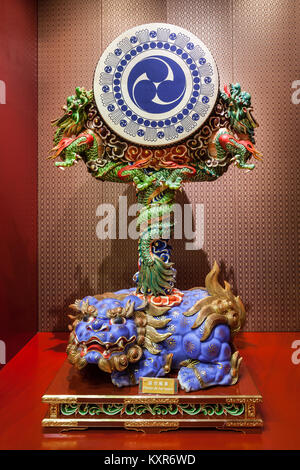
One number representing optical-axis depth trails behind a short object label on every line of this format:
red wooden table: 1.56
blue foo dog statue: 1.72
